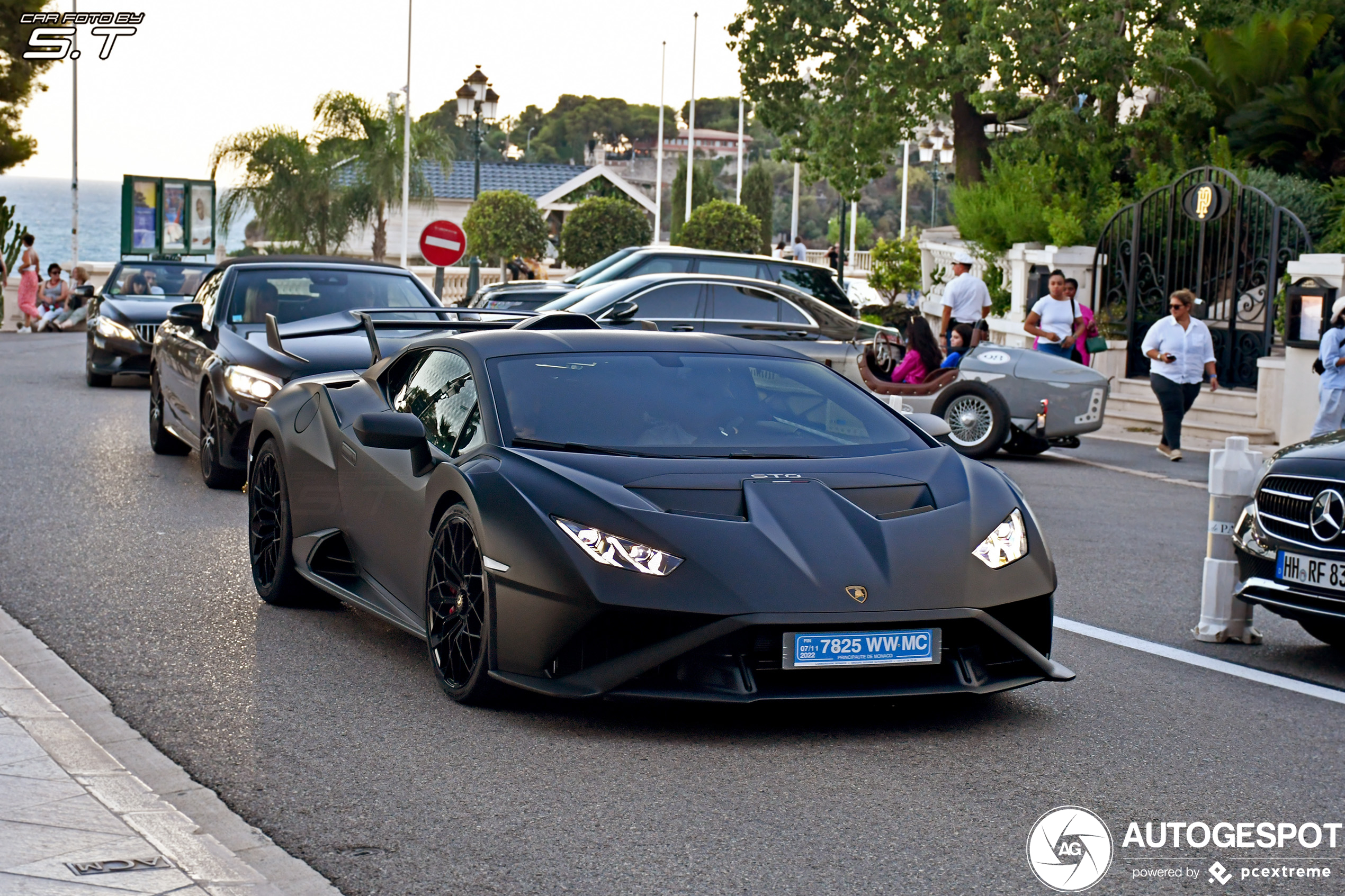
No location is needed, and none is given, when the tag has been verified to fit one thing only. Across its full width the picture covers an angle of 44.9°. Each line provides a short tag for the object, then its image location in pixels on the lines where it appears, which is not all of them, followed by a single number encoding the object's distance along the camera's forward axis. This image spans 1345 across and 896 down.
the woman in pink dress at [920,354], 16.53
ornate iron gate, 21.50
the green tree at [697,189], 76.19
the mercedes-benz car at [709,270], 20.53
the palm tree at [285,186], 47.72
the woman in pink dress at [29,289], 34.62
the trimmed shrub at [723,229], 56.78
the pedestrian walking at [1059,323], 18.97
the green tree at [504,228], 55.16
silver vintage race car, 15.80
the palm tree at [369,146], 49.09
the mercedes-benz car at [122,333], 20.36
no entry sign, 26.98
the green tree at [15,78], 41.31
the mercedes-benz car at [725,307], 18.30
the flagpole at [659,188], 64.50
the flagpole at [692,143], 59.16
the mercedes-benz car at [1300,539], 6.88
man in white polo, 19.47
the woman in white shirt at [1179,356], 16.72
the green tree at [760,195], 78.75
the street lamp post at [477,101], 35.34
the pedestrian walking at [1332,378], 15.95
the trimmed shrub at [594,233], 56.06
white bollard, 7.59
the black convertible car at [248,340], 11.56
